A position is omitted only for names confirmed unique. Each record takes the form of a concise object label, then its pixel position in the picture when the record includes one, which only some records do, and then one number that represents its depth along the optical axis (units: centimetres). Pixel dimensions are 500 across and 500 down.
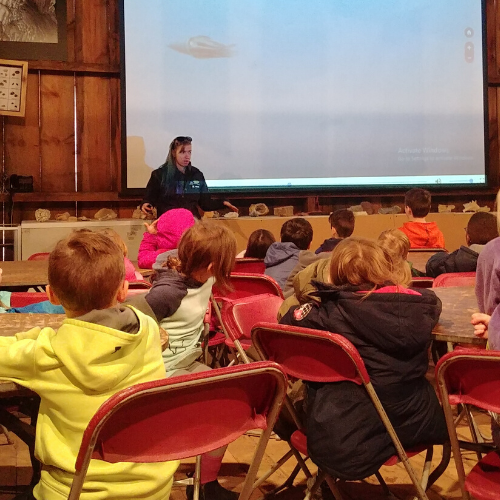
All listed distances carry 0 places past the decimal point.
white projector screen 714
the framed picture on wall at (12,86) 666
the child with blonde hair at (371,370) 191
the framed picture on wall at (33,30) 673
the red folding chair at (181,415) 129
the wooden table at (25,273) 319
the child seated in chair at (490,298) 191
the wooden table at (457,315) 197
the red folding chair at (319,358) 179
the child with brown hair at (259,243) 445
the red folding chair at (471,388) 160
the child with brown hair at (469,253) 367
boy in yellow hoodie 146
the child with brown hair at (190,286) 242
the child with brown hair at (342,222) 479
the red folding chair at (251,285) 328
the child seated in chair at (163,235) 425
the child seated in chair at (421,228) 514
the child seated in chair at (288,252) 396
